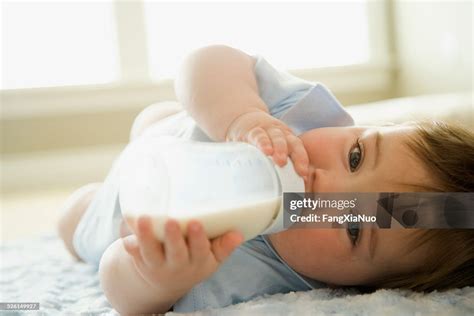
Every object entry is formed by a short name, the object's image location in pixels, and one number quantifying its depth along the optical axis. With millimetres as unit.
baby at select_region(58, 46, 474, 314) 625
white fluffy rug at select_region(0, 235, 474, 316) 620
